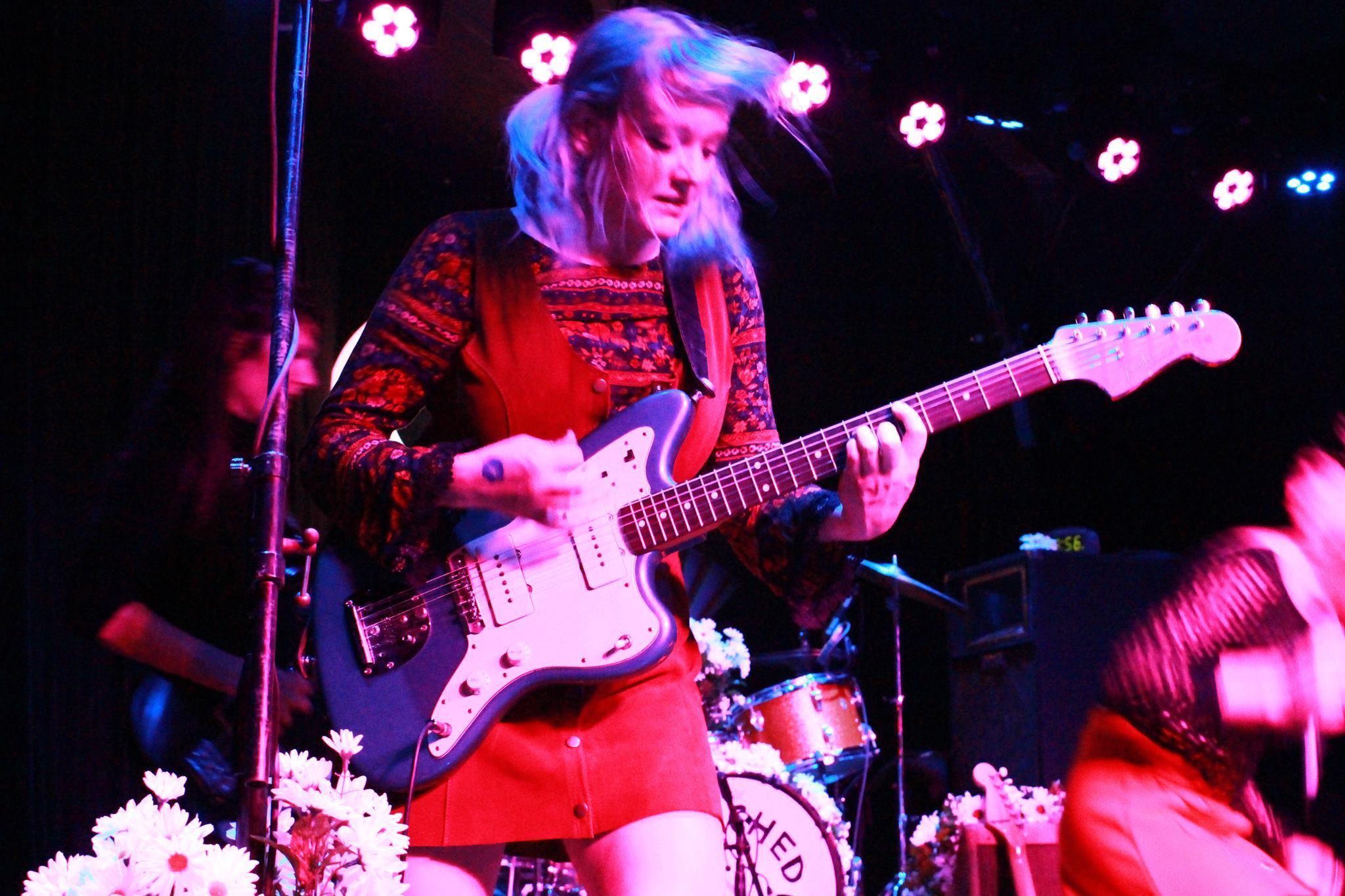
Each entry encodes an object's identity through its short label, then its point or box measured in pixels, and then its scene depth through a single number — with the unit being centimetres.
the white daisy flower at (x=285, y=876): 150
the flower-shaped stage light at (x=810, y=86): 576
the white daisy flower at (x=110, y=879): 123
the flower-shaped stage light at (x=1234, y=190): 653
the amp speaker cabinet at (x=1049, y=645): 549
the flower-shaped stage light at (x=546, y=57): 521
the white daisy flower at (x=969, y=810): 372
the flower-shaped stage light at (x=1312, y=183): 673
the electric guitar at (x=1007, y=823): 334
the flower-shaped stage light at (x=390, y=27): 515
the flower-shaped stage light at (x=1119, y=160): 626
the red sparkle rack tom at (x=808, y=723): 495
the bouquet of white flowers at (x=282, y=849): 124
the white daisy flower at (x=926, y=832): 409
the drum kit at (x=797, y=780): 400
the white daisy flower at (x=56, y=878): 124
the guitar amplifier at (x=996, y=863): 338
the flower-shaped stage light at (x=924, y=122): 606
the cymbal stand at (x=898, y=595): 534
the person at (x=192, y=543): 263
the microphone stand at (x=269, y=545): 136
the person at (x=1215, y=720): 169
